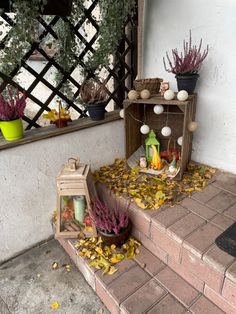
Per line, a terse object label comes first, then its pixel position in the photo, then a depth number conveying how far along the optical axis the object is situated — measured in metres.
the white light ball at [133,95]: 1.57
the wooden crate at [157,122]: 1.56
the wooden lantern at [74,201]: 1.43
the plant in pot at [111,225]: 1.35
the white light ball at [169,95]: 1.49
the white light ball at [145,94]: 1.54
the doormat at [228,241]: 1.09
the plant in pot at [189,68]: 1.47
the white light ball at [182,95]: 1.44
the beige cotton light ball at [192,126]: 1.53
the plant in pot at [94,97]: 1.64
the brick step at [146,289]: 1.09
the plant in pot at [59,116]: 1.56
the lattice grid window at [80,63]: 1.42
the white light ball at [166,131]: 1.65
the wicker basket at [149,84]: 1.59
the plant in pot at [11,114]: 1.31
